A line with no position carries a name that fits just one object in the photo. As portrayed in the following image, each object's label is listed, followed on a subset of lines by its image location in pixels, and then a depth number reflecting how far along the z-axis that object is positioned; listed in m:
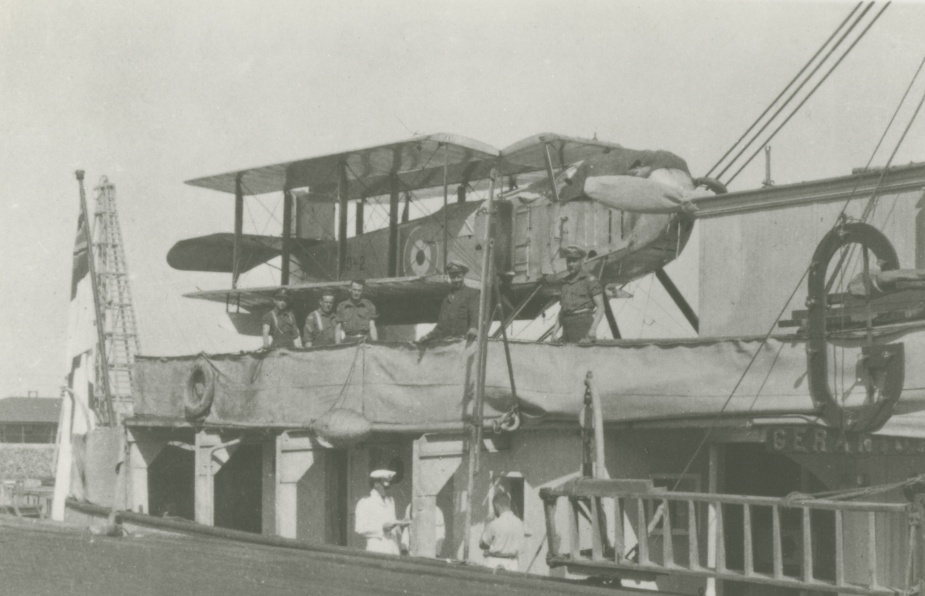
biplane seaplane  16.05
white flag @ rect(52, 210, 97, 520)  16.80
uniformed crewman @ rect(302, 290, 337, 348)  15.89
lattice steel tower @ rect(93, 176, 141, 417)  61.88
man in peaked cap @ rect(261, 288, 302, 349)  16.98
